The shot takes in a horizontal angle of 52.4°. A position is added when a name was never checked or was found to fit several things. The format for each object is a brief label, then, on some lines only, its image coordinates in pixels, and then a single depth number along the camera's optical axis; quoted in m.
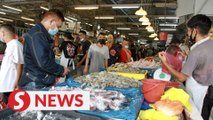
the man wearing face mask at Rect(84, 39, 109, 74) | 5.23
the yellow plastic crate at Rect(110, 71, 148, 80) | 3.46
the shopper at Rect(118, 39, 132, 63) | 6.78
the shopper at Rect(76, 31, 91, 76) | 6.18
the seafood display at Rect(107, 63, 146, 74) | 3.81
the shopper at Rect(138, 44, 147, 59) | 14.88
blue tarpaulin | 1.53
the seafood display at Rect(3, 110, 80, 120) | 1.45
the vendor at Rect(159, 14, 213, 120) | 2.36
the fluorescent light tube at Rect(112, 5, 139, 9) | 10.37
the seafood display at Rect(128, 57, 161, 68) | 4.92
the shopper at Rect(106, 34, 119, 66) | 6.24
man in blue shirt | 2.28
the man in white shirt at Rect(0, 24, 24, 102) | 2.98
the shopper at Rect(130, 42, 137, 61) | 11.67
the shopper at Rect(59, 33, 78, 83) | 5.40
